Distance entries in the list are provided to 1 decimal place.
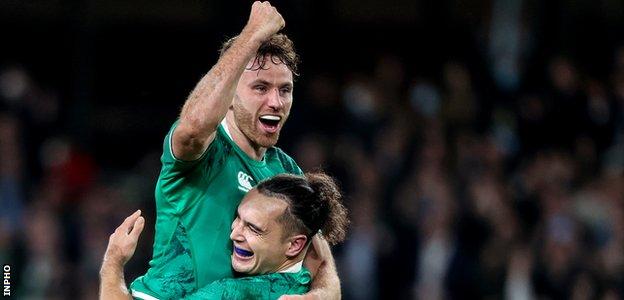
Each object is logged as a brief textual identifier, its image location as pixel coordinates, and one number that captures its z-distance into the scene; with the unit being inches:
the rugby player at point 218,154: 399.9
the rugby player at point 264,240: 422.0
